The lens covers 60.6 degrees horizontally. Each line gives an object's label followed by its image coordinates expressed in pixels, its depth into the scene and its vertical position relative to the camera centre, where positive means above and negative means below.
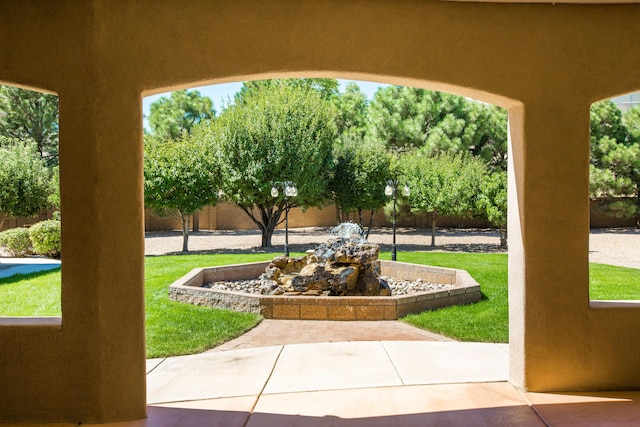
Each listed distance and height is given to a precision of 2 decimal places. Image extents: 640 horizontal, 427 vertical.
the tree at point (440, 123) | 29.53 +4.83
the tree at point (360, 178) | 22.41 +1.43
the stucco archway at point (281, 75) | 3.91 +0.81
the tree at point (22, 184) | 19.14 +1.17
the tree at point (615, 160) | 26.44 +2.43
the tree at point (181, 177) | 19.55 +1.37
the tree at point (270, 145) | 19.61 +2.51
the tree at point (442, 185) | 21.39 +1.08
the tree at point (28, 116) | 28.73 +5.33
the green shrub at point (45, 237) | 17.53 -0.66
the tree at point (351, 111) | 34.16 +6.55
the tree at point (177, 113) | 34.25 +6.53
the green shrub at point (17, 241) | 18.03 -0.81
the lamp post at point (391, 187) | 16.17 +0.74
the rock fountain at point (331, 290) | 9.00 -1.41
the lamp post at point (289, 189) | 16.02 +0.71
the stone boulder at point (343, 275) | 9.58 -1.10
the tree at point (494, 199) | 19.92 +0.44
